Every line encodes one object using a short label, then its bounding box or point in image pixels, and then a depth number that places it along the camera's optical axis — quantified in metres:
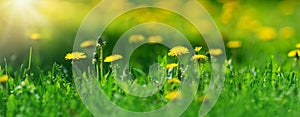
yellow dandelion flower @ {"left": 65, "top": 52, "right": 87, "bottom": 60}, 4.00
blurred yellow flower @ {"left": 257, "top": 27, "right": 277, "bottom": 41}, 5.29
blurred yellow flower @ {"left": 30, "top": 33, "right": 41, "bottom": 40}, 4.59
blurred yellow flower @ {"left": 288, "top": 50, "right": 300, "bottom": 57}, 4.09
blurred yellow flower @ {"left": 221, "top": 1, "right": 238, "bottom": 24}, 5.62
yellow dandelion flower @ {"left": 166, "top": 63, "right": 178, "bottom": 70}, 3.89
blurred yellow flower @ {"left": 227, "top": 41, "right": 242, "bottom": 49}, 4.78
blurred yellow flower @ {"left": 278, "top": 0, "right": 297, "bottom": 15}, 6.05
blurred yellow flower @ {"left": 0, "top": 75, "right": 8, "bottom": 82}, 3.69
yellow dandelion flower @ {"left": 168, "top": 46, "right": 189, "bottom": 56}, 4.11
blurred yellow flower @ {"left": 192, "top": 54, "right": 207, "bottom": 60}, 3.95
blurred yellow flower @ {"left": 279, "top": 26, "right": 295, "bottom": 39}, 5.38
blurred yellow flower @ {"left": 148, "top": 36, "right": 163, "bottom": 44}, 4.85
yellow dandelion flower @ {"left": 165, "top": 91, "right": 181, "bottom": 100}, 3.33
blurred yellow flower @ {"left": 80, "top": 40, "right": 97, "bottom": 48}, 4.46
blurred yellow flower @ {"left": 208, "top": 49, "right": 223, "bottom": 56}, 4.35
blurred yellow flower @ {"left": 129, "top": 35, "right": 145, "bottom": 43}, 4.77
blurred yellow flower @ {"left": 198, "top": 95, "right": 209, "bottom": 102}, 3.33
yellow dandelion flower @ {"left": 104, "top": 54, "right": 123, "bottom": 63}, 4.11
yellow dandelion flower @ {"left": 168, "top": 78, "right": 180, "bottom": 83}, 3.57
